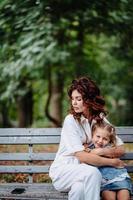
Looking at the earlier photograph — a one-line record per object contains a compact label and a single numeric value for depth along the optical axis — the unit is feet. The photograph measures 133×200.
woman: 15.58
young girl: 16.24
